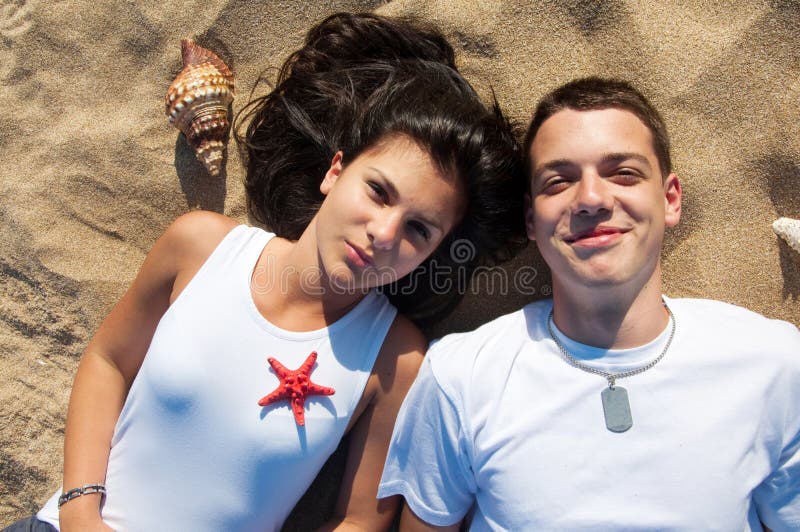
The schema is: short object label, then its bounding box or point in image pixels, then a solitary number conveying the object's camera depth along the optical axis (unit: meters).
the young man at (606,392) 2.21
